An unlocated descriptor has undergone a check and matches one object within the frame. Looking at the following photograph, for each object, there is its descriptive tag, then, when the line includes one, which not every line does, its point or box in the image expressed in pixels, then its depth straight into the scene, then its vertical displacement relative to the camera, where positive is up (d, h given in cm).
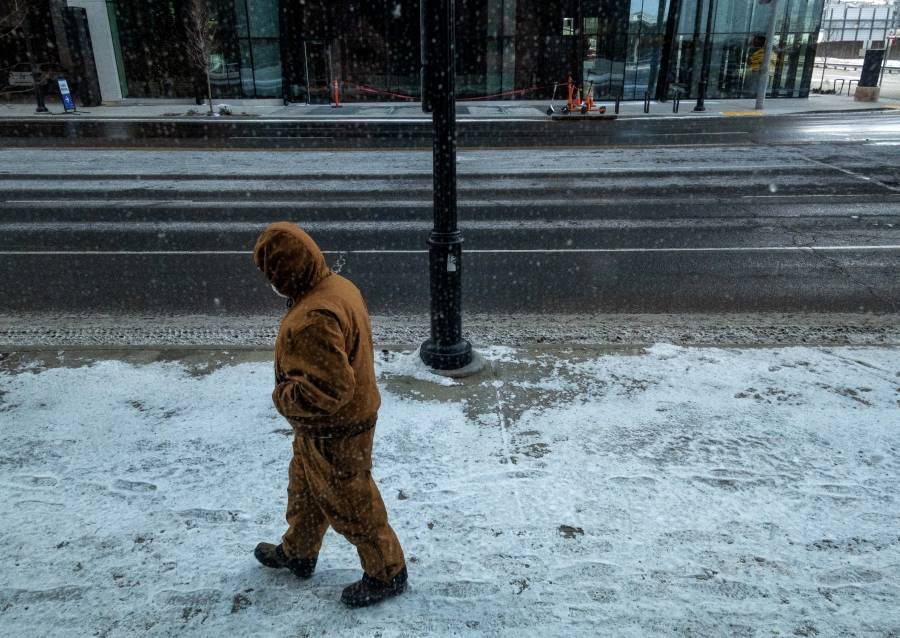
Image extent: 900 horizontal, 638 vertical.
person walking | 252 -135
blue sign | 2669 -95
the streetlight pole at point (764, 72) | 2607 -31
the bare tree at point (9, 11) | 2708 +242
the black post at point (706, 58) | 2702 +27
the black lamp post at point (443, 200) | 457 -95
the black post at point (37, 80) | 2619 -44
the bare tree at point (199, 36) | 2632 +123
